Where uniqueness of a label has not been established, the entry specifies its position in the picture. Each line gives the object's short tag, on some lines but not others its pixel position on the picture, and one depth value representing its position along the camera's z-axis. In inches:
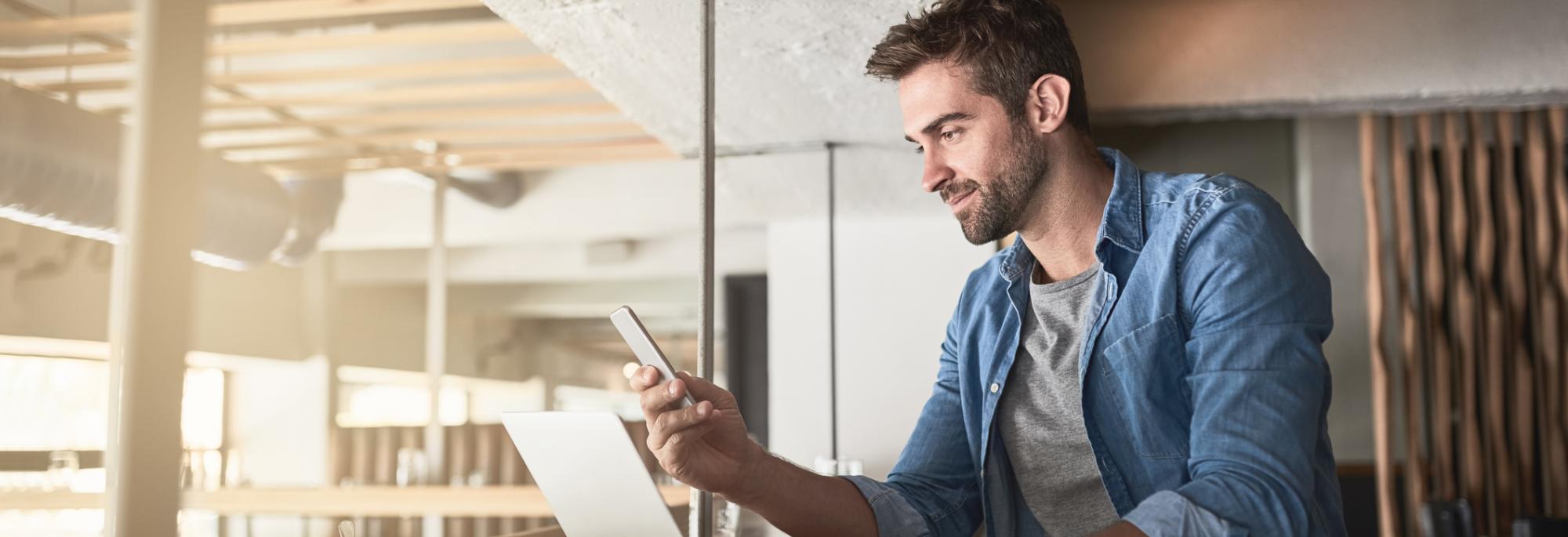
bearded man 42.3
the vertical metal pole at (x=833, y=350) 126.1
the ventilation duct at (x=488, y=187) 251.8
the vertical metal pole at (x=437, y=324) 236.7
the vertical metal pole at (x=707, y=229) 52.0
